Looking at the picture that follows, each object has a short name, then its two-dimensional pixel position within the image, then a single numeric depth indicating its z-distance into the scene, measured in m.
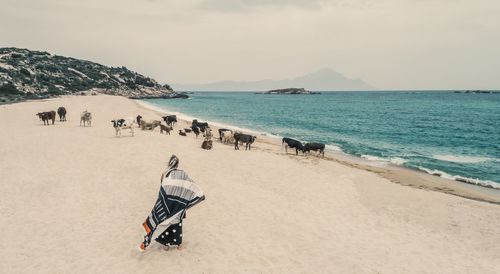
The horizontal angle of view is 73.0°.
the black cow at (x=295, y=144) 28.30
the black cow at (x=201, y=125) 34.59
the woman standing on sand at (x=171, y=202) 9.62
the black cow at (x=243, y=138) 27.59
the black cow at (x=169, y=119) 36.35
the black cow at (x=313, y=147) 28.27
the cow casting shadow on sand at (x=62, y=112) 36.08
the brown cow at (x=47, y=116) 33.59
